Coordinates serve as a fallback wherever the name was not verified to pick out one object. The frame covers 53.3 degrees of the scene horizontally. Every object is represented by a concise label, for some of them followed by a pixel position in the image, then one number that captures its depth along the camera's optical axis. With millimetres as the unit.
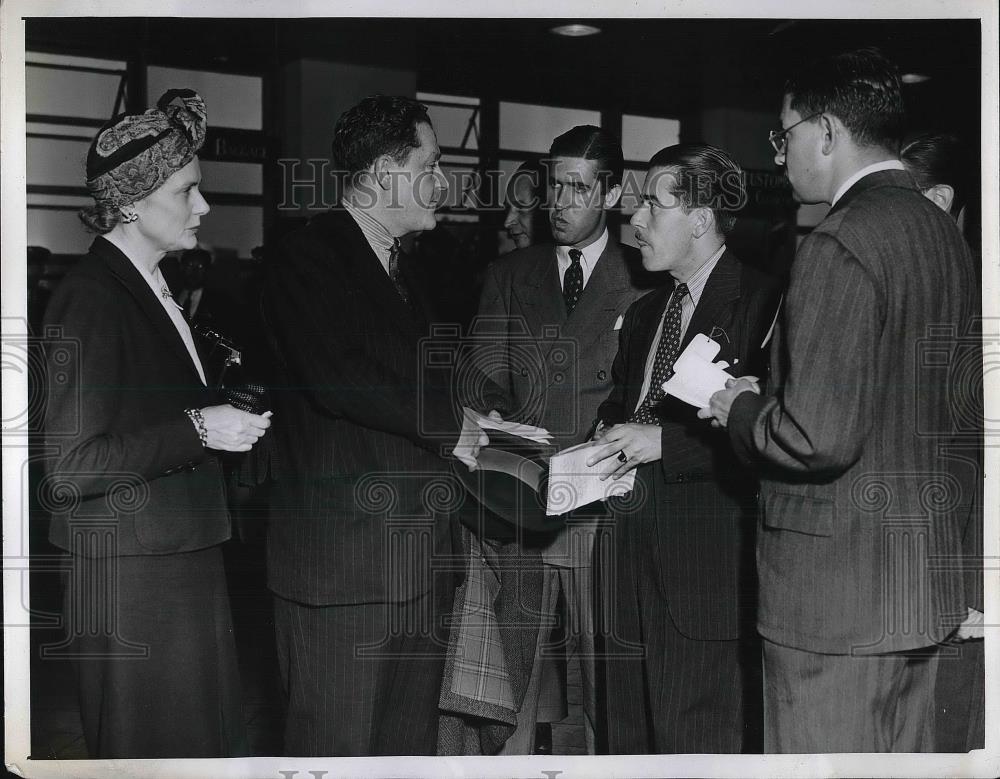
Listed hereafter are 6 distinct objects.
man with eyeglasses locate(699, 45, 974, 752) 2148
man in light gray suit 3020
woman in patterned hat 2480
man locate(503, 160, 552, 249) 3066
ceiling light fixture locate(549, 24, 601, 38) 2857
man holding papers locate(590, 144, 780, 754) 2713
